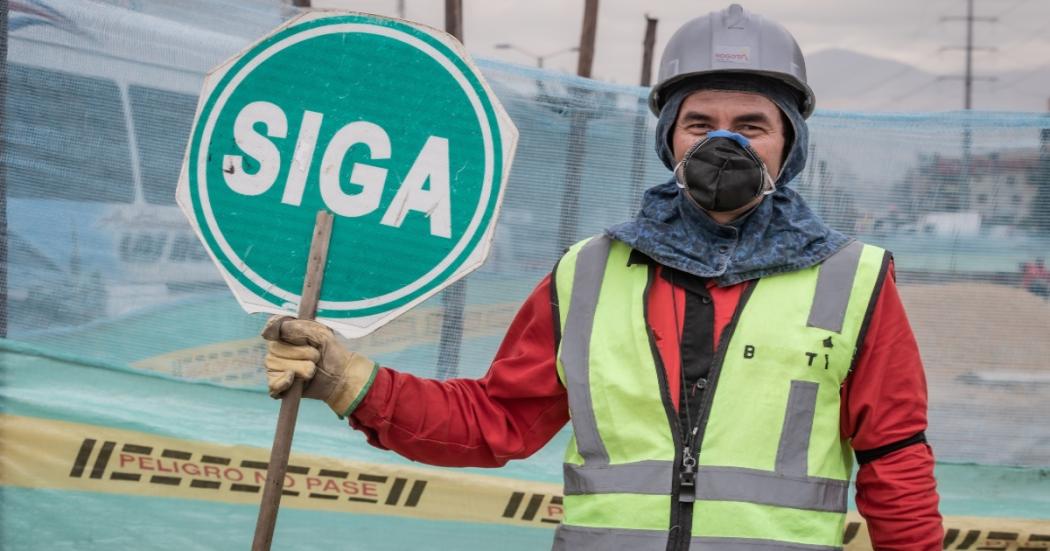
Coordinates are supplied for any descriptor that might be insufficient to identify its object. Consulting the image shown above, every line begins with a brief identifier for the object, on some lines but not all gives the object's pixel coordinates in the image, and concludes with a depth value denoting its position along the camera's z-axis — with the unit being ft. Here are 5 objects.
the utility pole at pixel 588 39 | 43.88
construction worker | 7.61
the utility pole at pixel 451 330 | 16.92
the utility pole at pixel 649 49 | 51.09
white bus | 14.90
